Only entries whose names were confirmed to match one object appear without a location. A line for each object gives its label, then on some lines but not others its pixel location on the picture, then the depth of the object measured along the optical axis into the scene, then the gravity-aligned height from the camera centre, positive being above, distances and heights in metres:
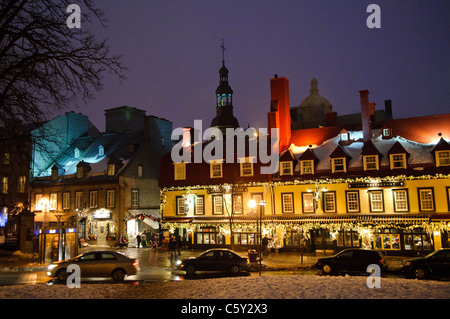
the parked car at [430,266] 19.58 -2.66
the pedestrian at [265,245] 34.12 -2.52
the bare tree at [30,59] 13.15 +5.22
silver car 20.17 -2.27
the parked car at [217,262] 22.88 -2.58
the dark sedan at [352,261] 21.22 -2.53
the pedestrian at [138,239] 41.53 -2.12
